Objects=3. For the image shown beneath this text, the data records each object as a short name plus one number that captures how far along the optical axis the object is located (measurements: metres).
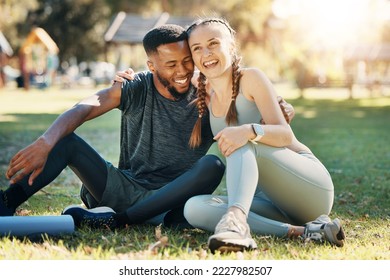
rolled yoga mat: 3.68
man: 3.87
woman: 3.55
